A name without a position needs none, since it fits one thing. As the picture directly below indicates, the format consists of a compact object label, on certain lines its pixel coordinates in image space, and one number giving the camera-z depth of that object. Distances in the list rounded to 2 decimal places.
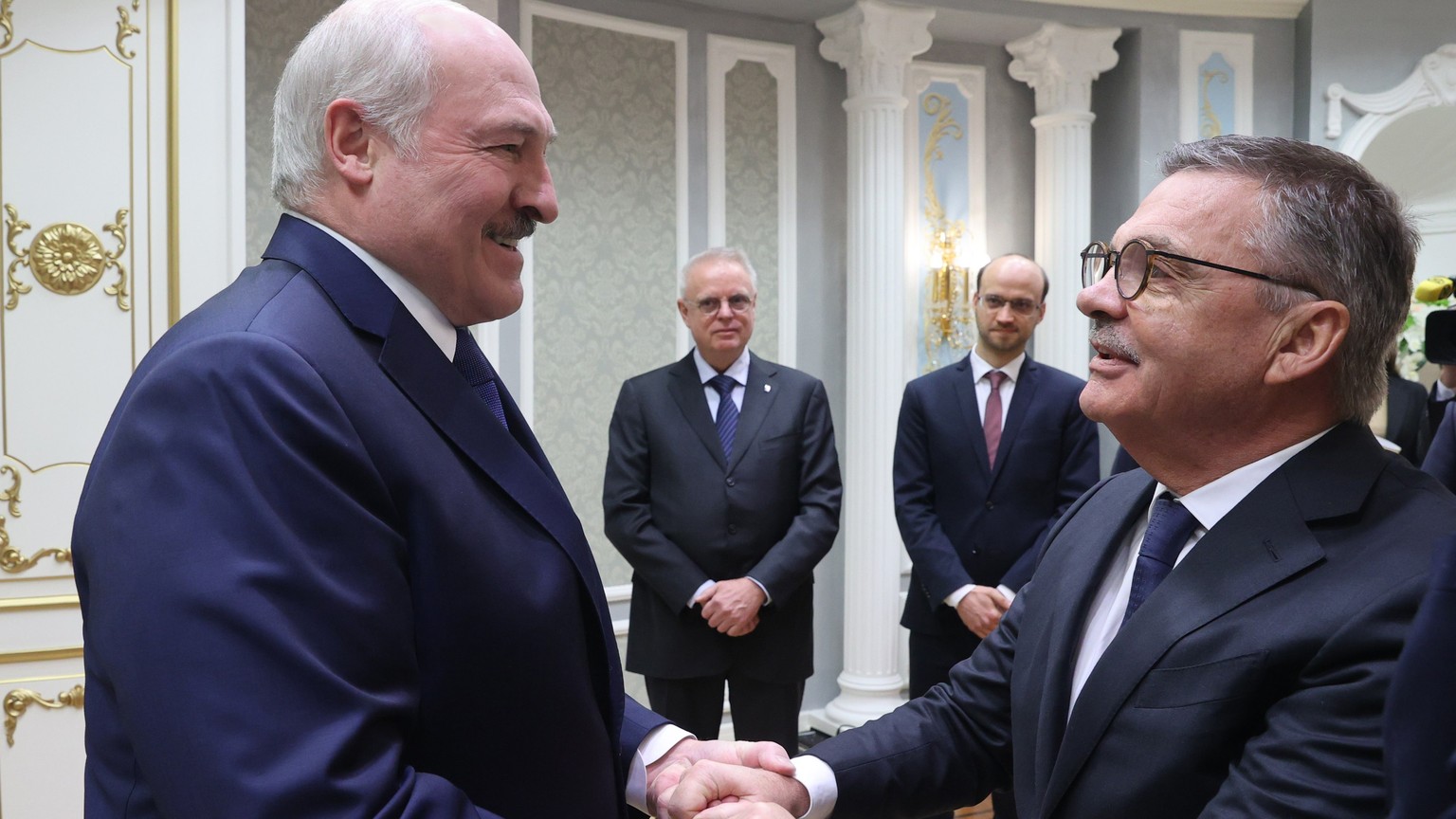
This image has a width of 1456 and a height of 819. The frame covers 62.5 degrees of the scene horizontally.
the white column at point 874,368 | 5.64
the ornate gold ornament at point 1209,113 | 6.23
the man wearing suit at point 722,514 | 3.69
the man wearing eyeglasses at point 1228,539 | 1.30
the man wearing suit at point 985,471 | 3.80
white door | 3.06
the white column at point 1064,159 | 6.08
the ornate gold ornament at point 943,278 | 6.06
